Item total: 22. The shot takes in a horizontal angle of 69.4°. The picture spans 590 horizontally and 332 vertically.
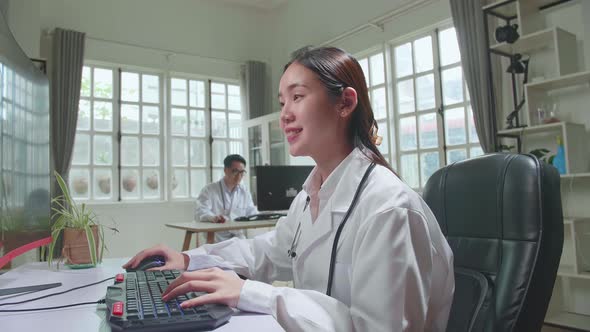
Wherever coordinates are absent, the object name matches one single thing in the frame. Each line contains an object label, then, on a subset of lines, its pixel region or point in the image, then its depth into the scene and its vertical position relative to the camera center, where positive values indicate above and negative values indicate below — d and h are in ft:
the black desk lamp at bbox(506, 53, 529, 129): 10.48 +2.77
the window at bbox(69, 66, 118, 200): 16.49 +2.26
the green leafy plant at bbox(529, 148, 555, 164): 9.28 +0.64
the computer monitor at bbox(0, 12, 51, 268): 3.10 +0.38
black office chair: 2.68 -0.40
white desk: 2.27 -0.71
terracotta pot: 4.35 -0.50
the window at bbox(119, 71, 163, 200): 17.34 +2.45
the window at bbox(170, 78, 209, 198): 18.45 +2.49
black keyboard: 2.06 -0.62
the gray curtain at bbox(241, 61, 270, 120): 19.56 +4.76
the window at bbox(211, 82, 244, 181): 19.36 +3.20
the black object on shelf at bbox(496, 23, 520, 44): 10.12 +3.55
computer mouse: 3.82 -0.61
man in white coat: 13.98 -0.19
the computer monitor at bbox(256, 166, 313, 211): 11.53 +0.15
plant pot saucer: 4.31 -0.69
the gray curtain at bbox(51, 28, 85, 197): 15.19 +3.65
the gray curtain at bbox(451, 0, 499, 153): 11.30 +3.18
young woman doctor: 2.31 -0.37
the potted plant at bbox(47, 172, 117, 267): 4.35 -0.40
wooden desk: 10.82 -0.88
